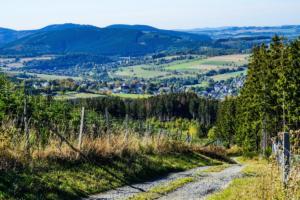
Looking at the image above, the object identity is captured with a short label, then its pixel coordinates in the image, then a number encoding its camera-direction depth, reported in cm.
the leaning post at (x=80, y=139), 1756
